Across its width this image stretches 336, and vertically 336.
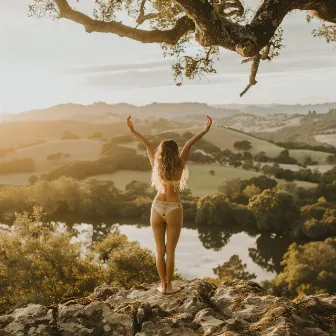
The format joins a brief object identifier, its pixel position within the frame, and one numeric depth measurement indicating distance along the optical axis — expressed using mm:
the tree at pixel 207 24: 8008
